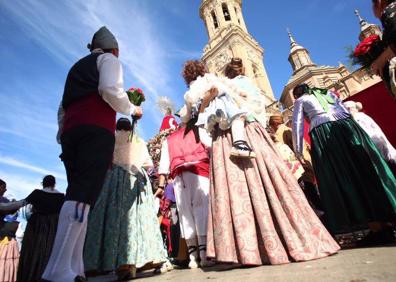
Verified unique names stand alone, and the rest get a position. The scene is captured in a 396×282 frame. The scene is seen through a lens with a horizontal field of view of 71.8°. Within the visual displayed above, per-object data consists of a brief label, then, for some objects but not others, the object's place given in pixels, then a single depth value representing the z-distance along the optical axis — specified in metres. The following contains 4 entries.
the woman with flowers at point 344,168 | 2.61
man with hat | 1.80
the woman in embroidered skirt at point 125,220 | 2.93
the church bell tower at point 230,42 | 34.50
